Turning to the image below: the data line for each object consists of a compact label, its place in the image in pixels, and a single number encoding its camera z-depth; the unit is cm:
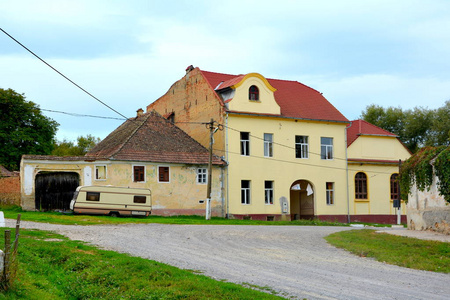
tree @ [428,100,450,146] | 6341
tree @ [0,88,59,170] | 5702
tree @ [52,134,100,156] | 7488
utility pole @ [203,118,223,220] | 3572
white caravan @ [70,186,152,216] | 3347
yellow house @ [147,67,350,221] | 4044
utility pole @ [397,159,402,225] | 4203
